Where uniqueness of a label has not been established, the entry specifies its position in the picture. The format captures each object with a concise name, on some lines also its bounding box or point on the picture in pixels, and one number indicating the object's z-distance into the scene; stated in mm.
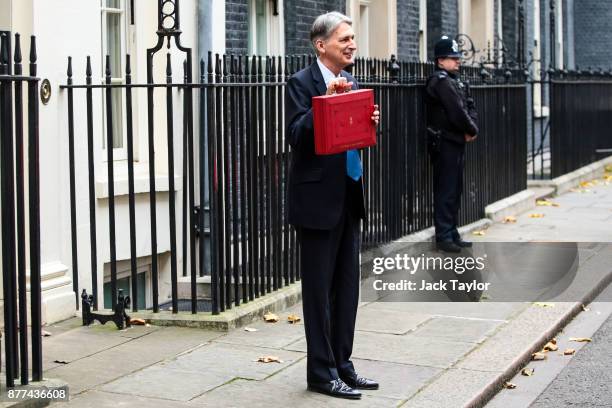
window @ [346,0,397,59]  16500
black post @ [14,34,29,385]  5918
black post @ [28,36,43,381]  6062
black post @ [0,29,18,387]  5922
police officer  11562
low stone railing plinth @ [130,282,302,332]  8133
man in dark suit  6402
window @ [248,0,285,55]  12766
